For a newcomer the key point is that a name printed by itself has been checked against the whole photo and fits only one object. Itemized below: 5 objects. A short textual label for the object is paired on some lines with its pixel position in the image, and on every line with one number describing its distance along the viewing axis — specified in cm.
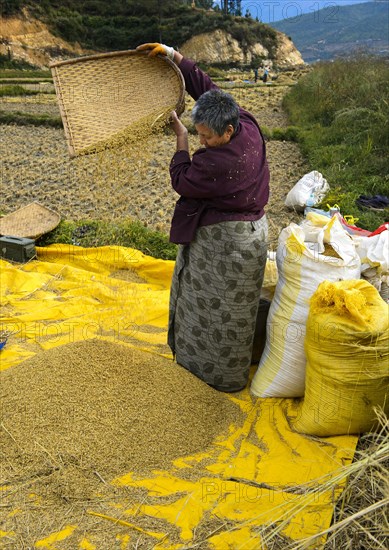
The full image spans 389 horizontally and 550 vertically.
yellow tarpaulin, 184
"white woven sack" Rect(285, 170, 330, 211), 604
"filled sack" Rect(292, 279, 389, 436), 216
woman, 234
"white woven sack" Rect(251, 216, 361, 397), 248
